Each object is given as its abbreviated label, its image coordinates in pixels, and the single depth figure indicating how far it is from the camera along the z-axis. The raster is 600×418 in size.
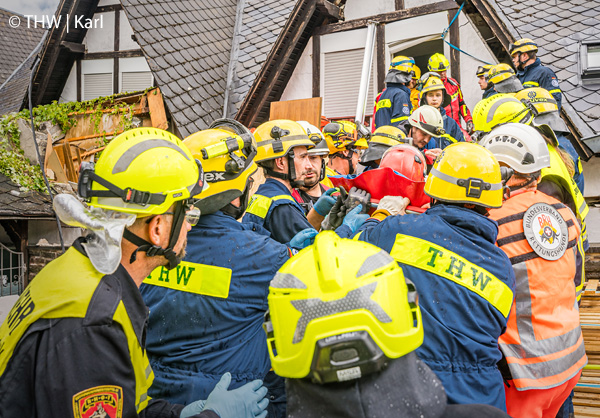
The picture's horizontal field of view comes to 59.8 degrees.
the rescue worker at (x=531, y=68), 8.10
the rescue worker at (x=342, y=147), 7.48
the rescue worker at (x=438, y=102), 6.96
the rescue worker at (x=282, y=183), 4.14
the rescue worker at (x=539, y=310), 3.27
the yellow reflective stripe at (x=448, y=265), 2.76
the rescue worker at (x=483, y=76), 8.76
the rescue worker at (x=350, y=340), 1.49
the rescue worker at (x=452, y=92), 9.00
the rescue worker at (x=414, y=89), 9.70
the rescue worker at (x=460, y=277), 2.72
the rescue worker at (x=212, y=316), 2.68
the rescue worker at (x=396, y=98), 8.06
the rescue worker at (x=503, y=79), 7.57
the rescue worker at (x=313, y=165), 4.92
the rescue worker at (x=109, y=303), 1.85
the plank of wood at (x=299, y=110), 9.70
